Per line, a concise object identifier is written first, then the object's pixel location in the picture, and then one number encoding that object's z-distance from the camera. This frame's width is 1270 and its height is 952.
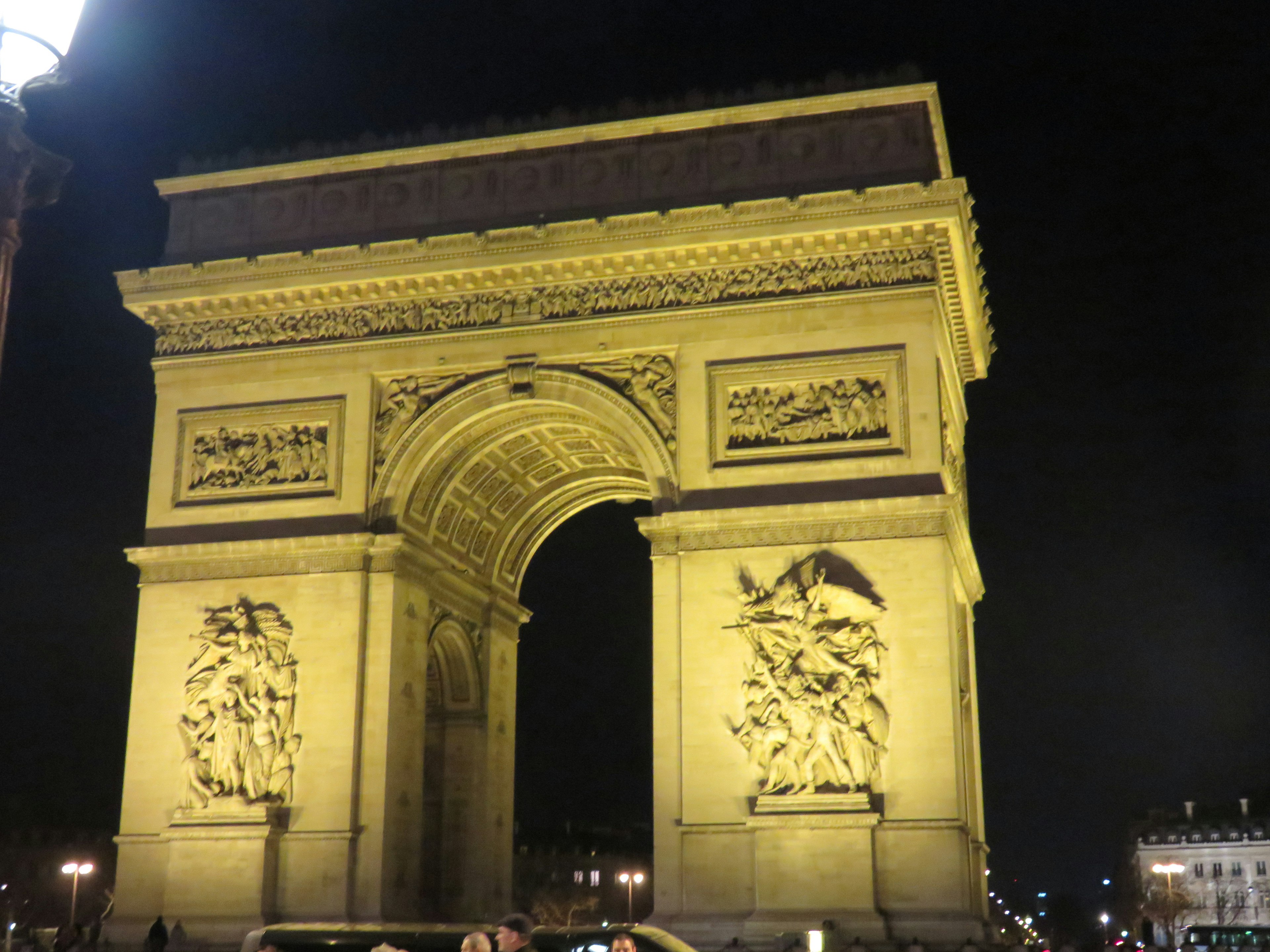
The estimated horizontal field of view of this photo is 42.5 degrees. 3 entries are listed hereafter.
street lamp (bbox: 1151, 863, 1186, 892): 61.25
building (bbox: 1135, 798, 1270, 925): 97.69
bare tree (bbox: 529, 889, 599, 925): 67.94
